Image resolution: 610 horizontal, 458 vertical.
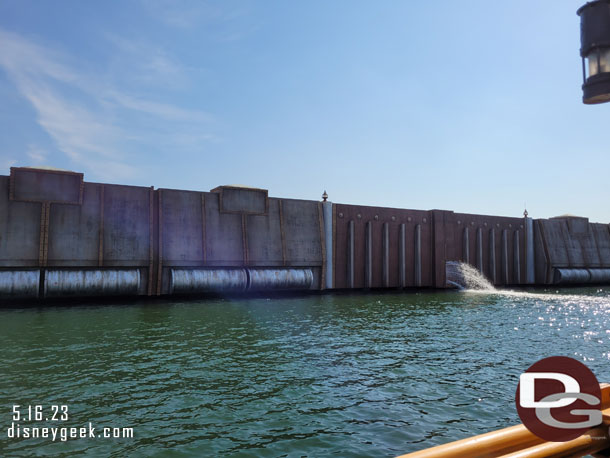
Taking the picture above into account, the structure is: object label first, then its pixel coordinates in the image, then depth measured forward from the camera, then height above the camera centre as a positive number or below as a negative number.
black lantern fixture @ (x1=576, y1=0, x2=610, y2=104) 4.29 +2.08
